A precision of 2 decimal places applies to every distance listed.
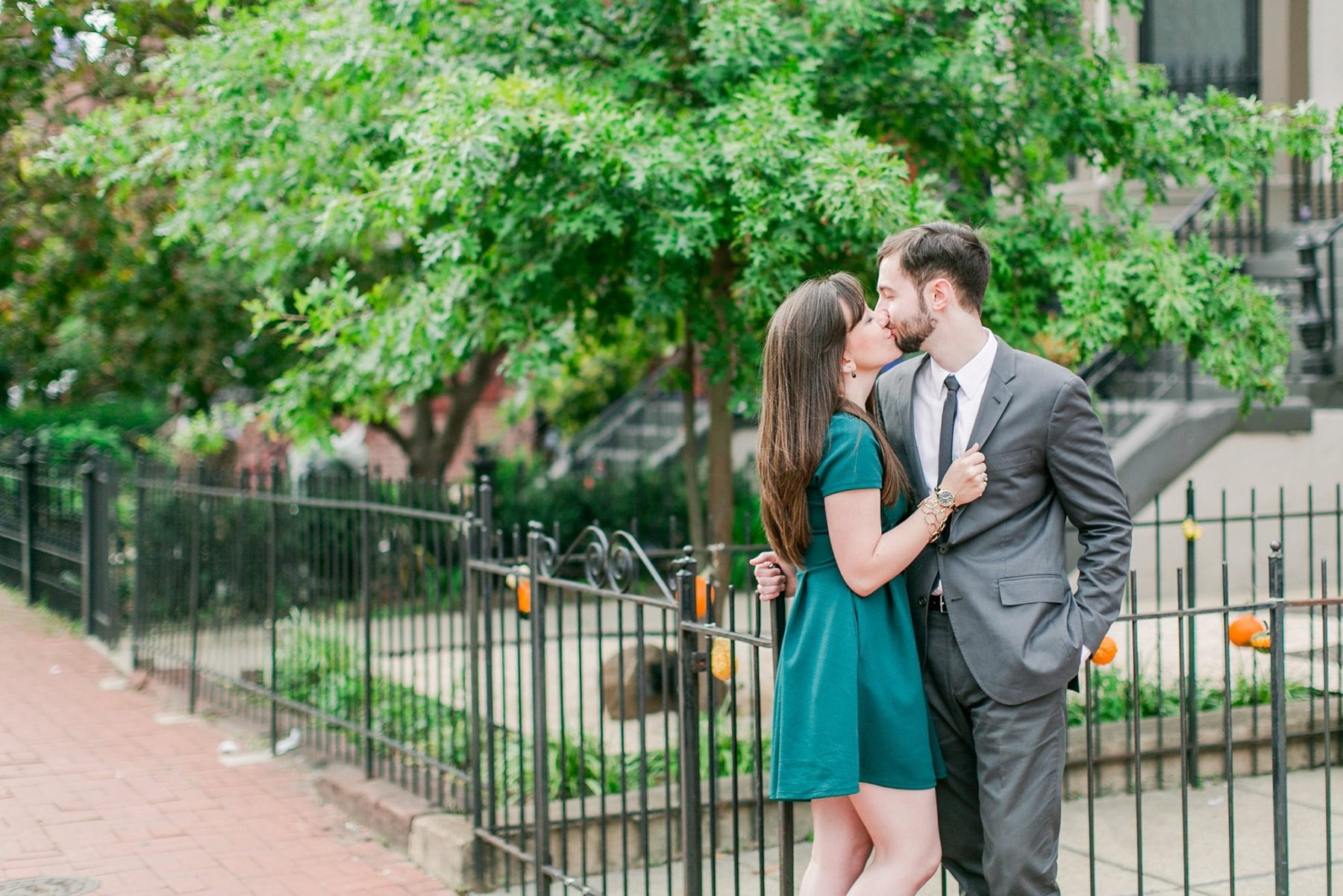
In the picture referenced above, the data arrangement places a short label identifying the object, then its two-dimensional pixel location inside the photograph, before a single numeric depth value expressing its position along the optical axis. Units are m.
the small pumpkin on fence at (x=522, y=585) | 5.00
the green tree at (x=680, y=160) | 5.46
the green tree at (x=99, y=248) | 9.41
